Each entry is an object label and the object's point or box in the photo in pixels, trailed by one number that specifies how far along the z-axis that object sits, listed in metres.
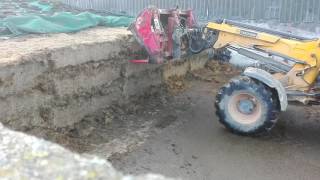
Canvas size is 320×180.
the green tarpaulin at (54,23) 5.97
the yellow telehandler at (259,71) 4.69
